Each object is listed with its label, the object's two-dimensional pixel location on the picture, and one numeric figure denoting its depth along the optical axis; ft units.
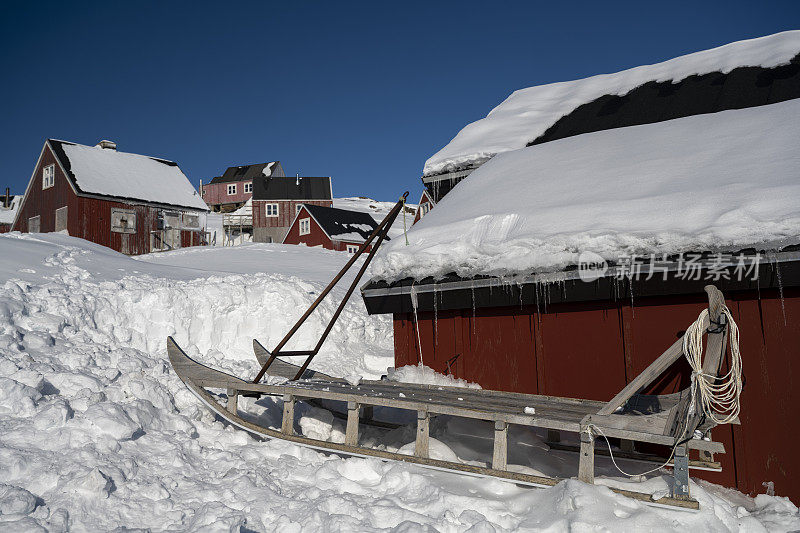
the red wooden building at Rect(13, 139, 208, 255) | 79.77
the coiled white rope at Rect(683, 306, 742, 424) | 11.69
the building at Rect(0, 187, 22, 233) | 173.27
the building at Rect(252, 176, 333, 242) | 160.86
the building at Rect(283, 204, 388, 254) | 122.52
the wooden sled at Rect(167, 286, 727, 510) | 12.12
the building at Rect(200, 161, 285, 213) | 204.13
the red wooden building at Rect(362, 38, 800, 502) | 14.87
